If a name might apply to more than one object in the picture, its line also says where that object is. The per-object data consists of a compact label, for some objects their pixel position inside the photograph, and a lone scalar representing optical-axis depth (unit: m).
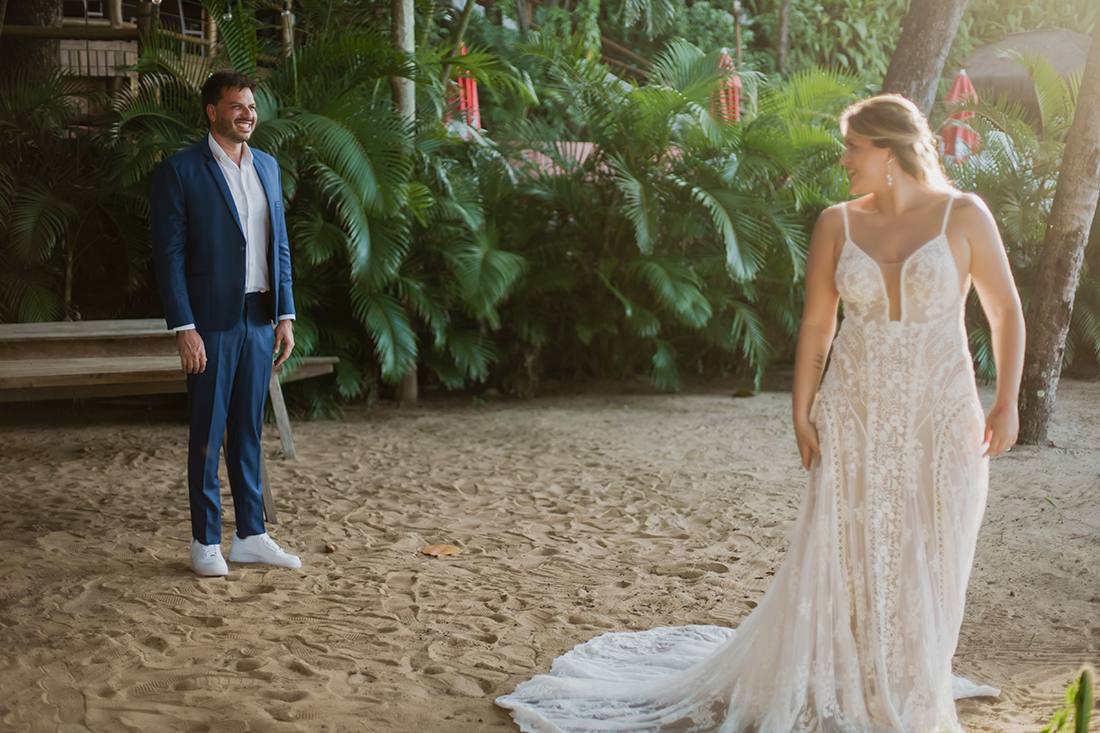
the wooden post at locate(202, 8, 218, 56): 10.21
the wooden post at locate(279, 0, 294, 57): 8.63
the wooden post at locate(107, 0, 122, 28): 9.41
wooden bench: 4.79
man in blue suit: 3.88
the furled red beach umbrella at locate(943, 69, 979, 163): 11.67
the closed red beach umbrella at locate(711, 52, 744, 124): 9.20
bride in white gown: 2.54
